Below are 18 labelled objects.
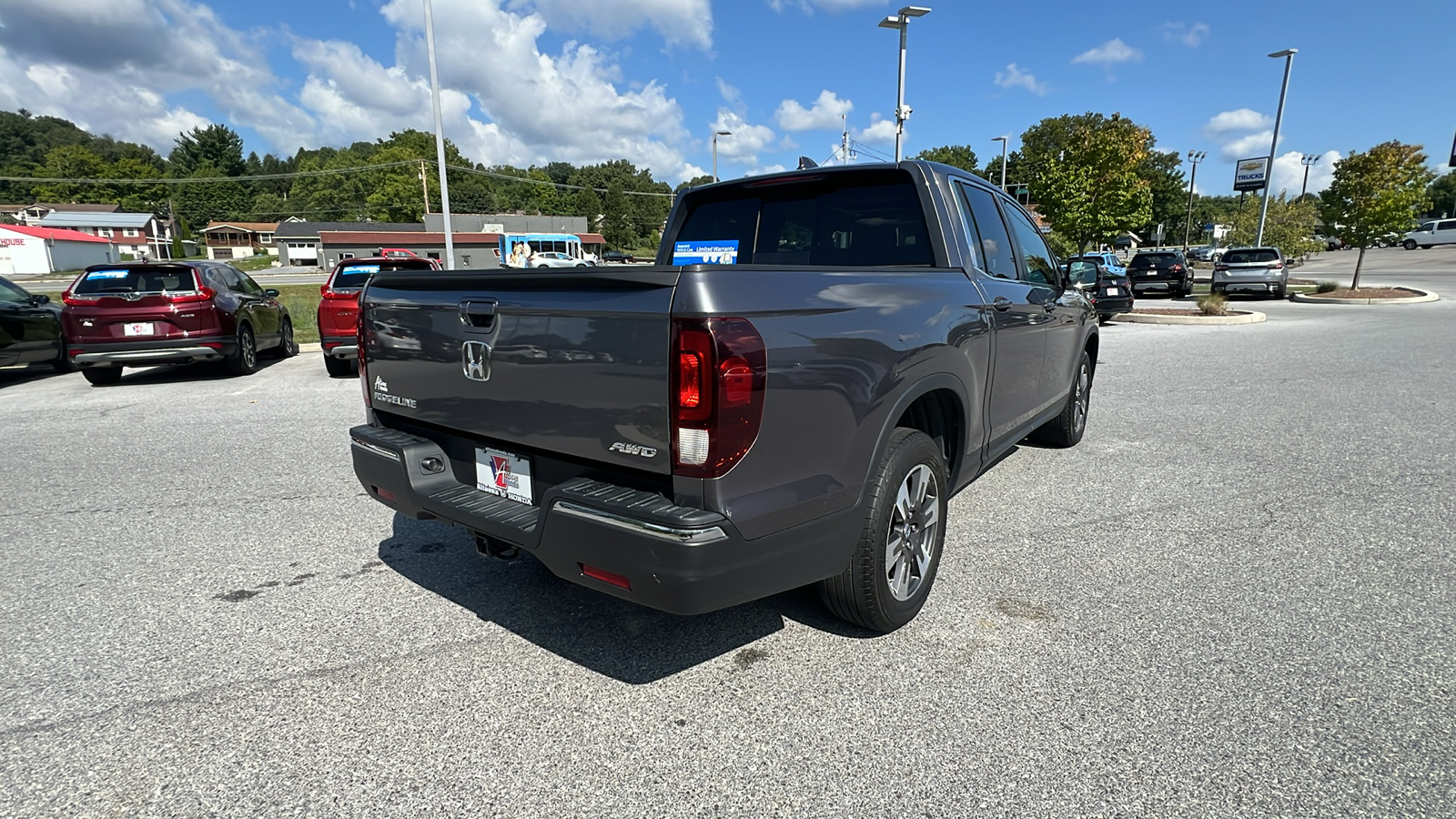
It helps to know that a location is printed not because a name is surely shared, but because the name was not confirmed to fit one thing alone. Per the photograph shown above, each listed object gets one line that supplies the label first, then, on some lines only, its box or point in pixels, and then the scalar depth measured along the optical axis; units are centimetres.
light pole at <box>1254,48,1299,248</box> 2398
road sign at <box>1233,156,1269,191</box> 3906
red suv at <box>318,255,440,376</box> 918
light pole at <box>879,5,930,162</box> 1691
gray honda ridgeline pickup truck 215
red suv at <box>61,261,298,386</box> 865
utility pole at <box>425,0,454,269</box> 1634
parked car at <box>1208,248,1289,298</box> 2211
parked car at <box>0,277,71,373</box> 909
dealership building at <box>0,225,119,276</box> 5666
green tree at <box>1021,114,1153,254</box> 2389
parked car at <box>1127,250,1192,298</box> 2372
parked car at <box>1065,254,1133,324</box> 1617
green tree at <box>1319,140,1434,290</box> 2073
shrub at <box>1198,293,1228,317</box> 1667
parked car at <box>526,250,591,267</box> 4812
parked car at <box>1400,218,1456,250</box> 5225
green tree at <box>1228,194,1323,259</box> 3167
